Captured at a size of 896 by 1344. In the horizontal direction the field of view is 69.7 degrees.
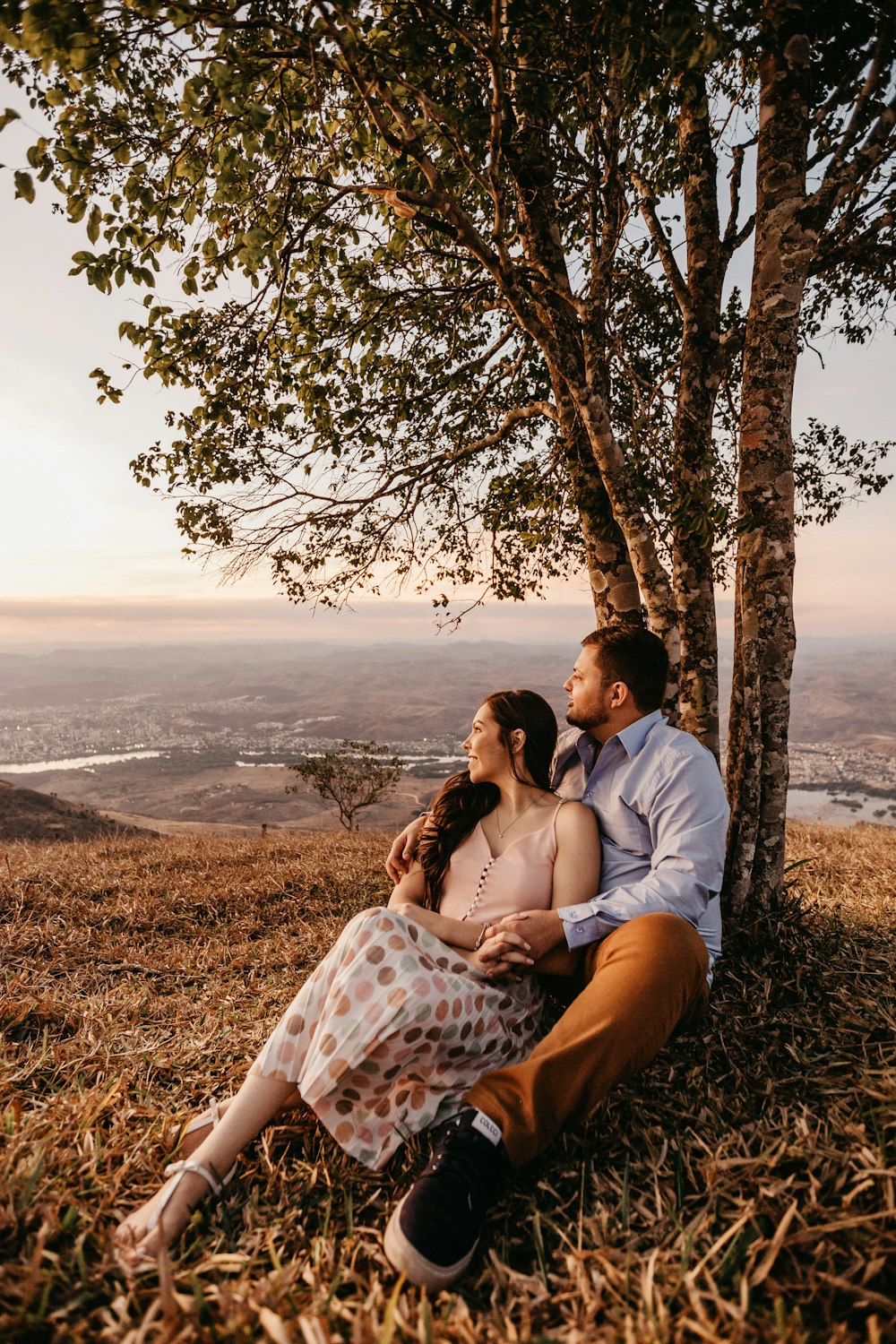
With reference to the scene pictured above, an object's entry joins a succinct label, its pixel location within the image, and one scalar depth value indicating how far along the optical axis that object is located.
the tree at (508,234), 3.41
